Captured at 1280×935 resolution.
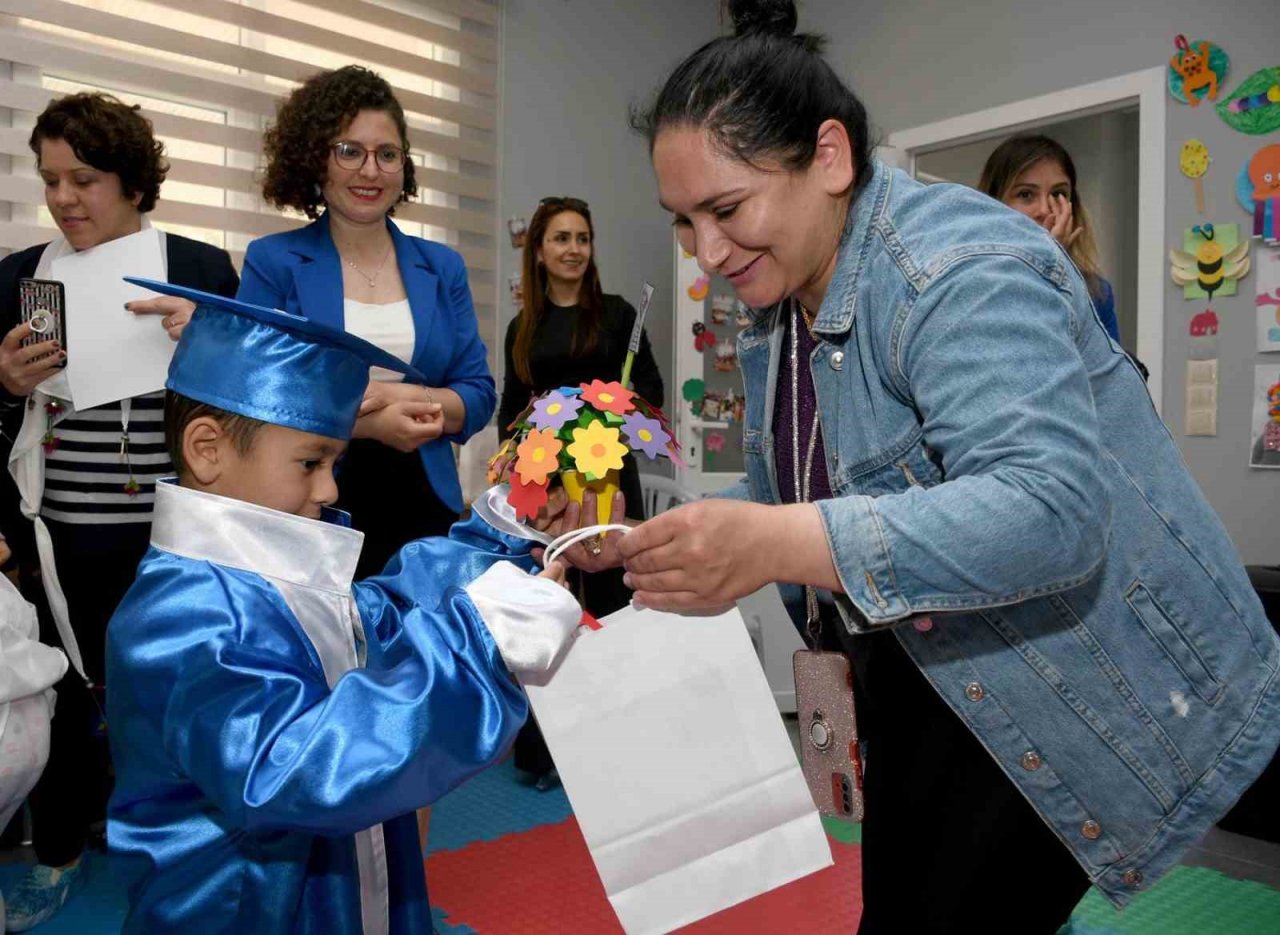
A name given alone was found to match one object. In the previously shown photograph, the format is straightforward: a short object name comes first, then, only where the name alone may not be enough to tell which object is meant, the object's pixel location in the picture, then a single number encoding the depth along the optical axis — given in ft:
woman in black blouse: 11.44
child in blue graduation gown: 3.36
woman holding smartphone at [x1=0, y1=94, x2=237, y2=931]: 7.48
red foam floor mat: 7.44
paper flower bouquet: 3.79
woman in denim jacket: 2.85
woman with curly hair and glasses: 6.83
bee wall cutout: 12.14
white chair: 11.43
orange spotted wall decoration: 12.30
